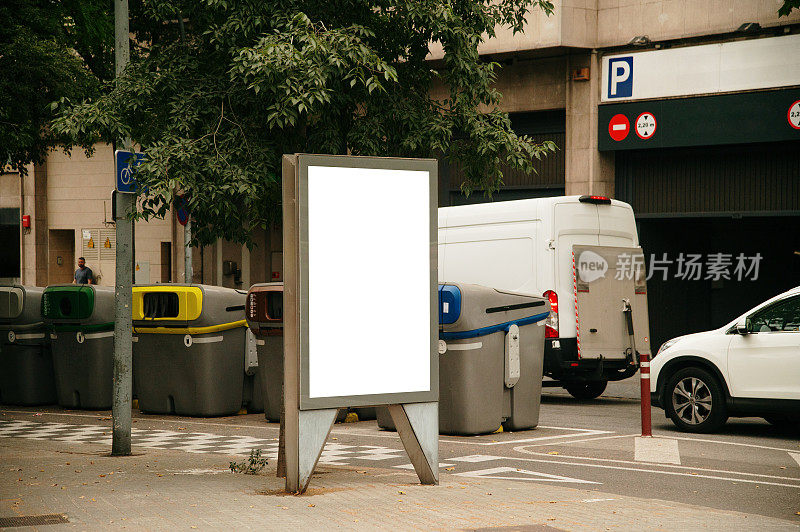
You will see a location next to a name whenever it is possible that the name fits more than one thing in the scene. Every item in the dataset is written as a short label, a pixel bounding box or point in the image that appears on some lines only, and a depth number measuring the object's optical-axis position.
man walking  30.52
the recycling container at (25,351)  16.30
